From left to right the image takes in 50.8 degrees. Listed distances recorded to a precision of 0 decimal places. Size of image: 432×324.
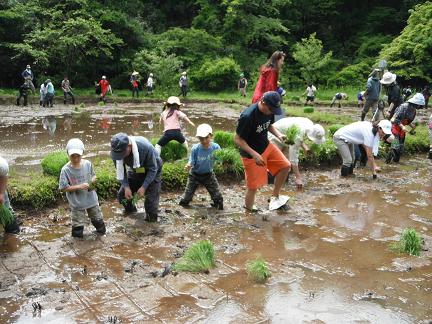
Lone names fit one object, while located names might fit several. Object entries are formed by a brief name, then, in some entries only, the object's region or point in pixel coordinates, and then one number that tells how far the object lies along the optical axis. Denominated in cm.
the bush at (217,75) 3003
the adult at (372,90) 1255
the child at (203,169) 699
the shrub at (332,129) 1150
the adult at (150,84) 2772
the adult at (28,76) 2284
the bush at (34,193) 670
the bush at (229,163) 845
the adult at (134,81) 2702
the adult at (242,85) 2775
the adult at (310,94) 2386
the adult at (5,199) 519
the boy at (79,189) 567
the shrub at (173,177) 801
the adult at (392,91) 1170
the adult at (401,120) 1028
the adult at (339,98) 2393
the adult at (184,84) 2706
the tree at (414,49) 2527
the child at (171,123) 873
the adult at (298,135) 787
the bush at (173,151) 897
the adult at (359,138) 862
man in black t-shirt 615
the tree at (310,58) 3147
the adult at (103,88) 2542
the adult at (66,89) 2434
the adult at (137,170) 578
